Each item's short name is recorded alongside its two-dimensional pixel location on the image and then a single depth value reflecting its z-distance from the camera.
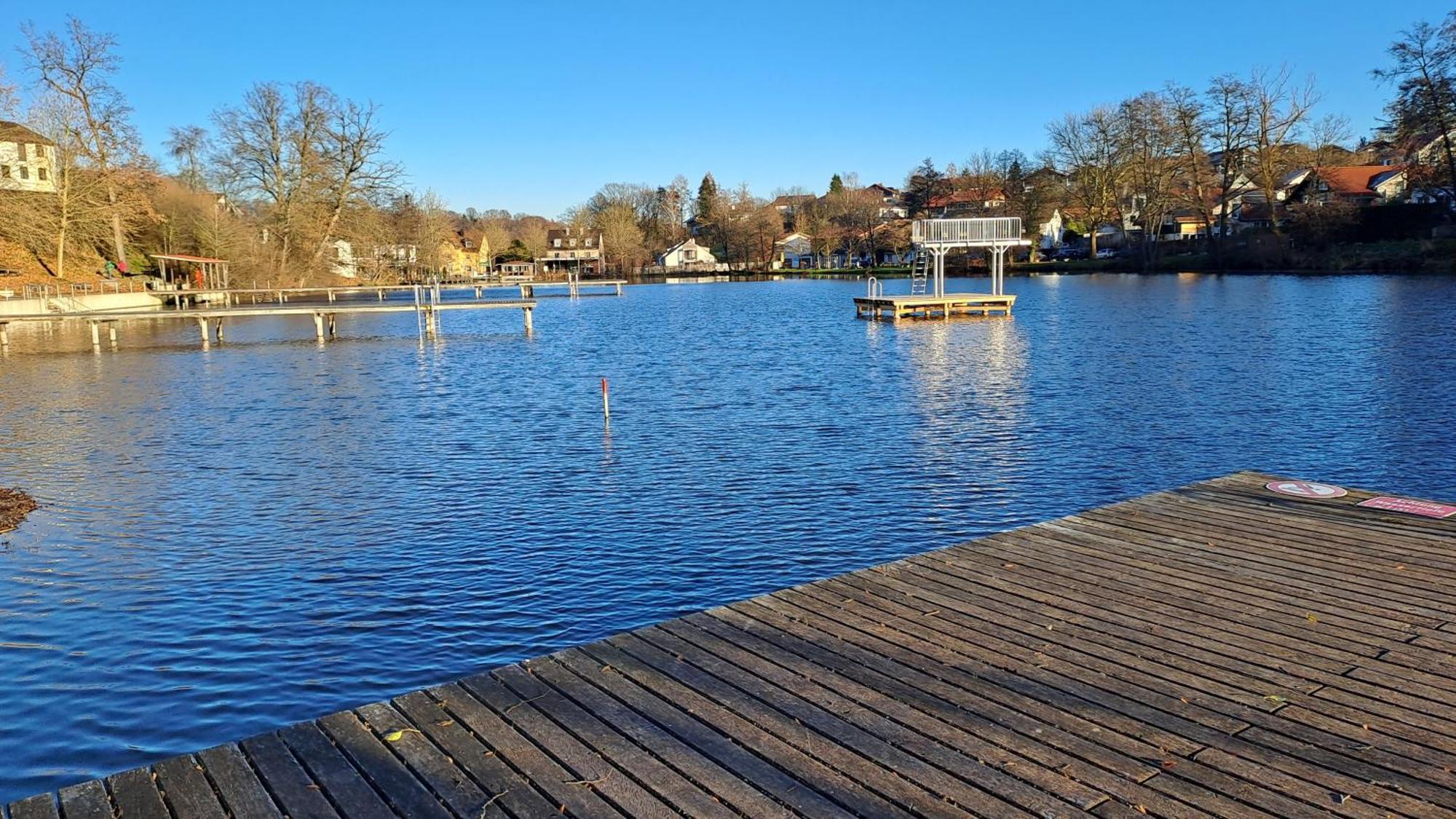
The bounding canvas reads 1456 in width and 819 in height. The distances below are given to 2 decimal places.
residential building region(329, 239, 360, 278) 85.94
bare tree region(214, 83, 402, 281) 71.88
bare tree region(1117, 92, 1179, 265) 80.06
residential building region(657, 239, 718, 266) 139.38
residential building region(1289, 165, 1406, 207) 74.75
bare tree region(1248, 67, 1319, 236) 73.44
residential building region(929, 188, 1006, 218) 104.56
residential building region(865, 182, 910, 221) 130.38
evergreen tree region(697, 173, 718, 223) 151.00
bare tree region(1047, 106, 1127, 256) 84.81
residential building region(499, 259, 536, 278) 130.12
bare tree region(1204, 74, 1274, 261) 74.88
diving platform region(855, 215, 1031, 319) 44.19
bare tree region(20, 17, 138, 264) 56.62
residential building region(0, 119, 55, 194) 61.50
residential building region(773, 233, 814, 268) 138.00
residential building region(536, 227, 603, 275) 143.00
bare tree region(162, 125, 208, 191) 86.00
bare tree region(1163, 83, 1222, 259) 77.75
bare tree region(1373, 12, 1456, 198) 60.12
